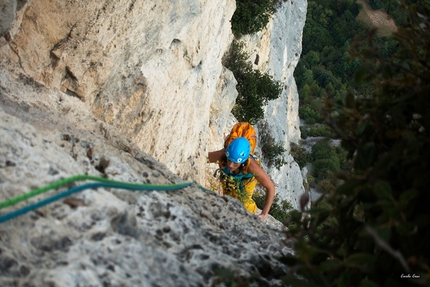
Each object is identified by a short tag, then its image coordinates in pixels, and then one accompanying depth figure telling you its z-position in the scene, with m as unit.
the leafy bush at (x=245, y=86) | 21.23
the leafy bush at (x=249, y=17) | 20.77
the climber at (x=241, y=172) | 5.54
